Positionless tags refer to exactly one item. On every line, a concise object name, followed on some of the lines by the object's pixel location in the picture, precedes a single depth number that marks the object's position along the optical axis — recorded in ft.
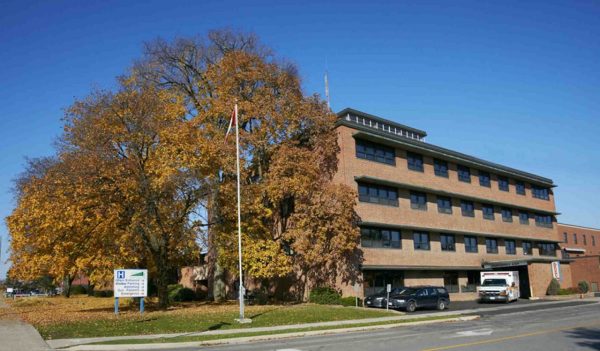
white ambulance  130.41
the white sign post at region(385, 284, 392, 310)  96.66
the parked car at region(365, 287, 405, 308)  108.06
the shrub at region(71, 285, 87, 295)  249.55
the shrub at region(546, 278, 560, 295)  157.69
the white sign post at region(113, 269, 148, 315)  89.51
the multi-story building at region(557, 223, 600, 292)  201.67
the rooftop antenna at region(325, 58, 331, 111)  148.77
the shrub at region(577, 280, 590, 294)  175.35
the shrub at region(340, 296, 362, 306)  112.50
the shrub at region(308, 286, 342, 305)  112.78
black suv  105.50
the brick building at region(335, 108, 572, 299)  126.72
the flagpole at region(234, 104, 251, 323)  75.05
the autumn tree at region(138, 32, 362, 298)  107.86
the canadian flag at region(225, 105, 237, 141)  81.15
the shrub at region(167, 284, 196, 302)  153.49
